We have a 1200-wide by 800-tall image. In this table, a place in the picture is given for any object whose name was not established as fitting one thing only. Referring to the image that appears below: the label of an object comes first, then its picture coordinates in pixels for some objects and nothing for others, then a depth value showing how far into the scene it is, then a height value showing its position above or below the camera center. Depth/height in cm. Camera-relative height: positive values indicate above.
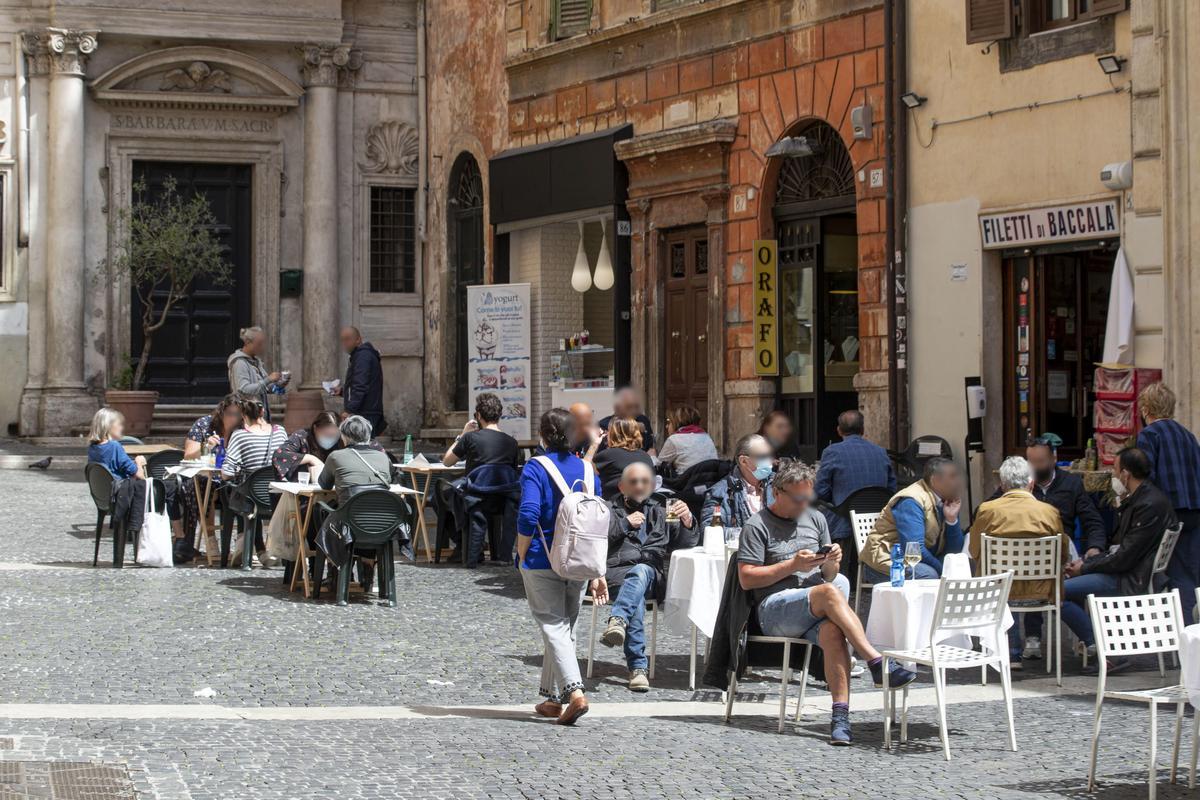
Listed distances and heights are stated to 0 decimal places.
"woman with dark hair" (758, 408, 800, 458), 1470 -19
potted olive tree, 2573 +205
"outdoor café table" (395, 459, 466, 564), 1612 -57
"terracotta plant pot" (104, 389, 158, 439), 2548 +2
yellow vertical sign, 1938 +91
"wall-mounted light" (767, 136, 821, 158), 1867 +247
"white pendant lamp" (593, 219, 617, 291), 2200 +155
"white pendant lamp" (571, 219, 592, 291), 2244 +152
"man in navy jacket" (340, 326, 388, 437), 2136 +26
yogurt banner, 2286 +69
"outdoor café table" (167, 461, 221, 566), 1557 -66
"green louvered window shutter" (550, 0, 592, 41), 2272 +459
